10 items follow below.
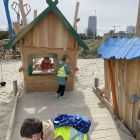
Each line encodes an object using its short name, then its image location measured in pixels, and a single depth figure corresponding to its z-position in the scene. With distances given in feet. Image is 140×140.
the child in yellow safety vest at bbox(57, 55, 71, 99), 15.10
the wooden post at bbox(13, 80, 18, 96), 16.31
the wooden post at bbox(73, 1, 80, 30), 19.12
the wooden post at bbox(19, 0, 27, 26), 17.49
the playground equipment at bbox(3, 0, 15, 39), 20.83
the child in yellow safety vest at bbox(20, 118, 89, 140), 4.74
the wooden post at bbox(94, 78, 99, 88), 17.00
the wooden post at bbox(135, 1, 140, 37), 11.04
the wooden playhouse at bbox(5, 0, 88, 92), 15.84
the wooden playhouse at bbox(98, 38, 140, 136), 10.60
